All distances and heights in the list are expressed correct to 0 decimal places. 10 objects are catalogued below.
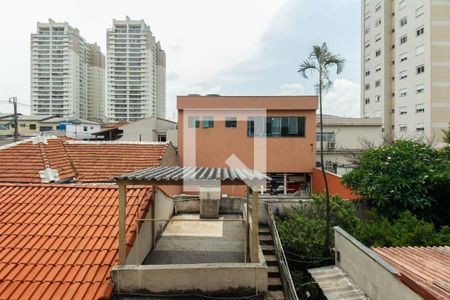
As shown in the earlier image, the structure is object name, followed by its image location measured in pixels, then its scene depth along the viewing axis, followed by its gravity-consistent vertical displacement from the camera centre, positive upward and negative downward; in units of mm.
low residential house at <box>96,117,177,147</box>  25891 +1721
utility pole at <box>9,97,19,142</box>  23688 +3849
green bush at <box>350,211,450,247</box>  7259 -2166
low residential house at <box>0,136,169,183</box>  9726 -390
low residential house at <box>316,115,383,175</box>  25930 +1623
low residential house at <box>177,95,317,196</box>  18703 +961
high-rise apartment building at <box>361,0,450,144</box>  31125 +10378
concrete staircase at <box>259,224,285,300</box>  6441 -2835
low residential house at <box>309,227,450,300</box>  4445 -2142
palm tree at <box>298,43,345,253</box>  7887 +2306
